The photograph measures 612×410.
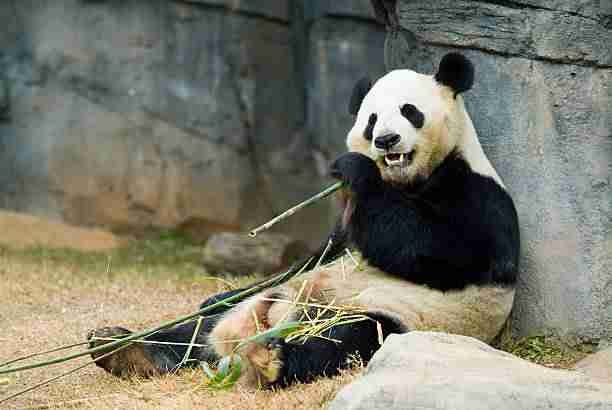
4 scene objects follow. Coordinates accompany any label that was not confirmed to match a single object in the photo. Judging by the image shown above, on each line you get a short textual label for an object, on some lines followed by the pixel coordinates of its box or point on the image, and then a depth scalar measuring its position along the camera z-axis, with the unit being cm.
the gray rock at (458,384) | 756
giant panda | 1029
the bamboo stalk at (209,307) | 999
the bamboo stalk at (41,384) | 976
